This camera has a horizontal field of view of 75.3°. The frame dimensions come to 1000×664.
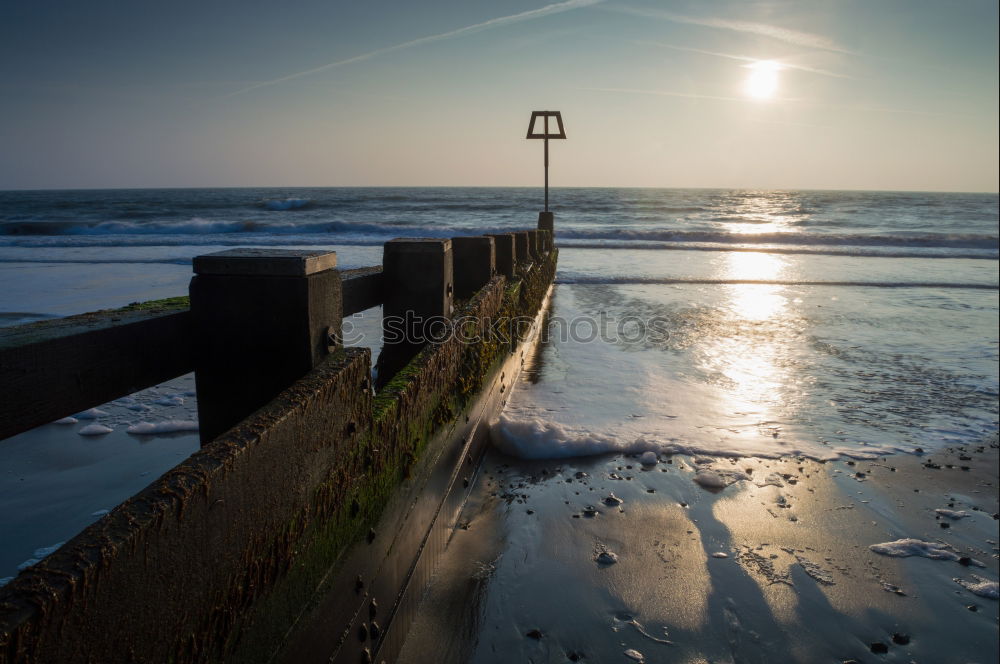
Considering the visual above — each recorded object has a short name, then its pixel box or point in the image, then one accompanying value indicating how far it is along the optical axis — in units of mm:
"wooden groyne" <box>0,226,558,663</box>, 1134
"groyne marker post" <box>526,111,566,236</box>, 15242
